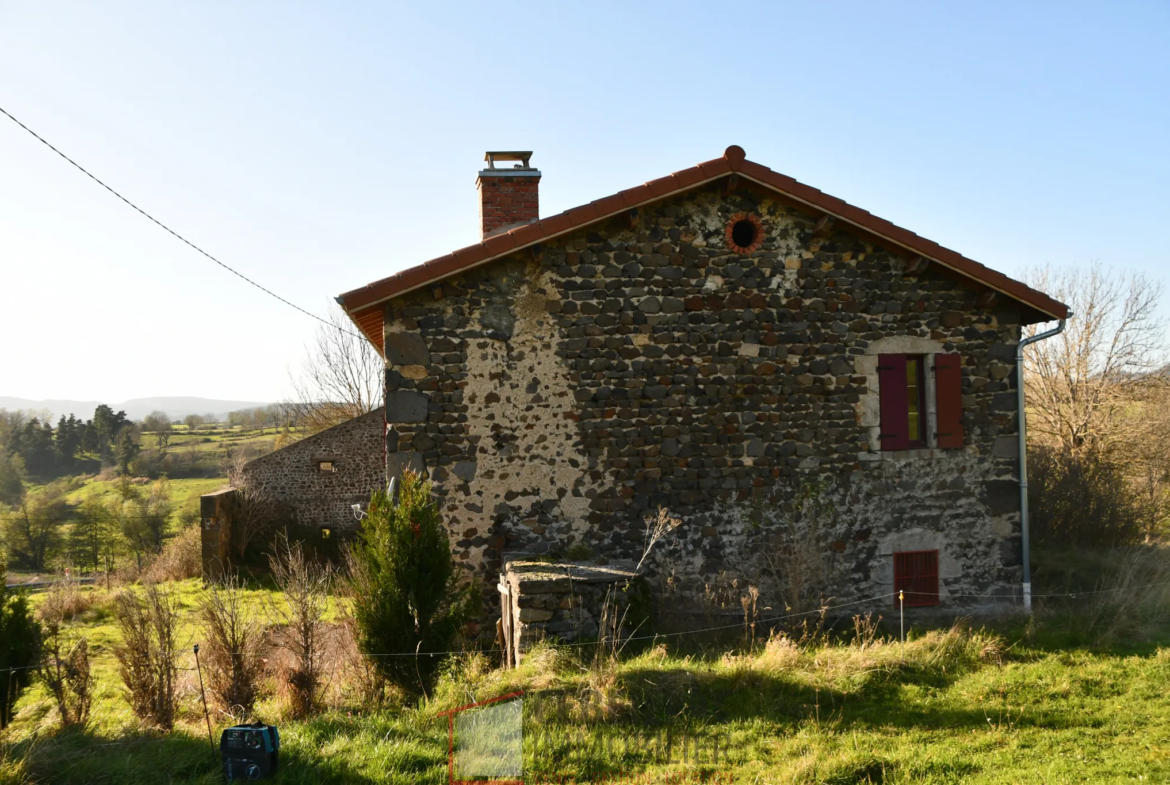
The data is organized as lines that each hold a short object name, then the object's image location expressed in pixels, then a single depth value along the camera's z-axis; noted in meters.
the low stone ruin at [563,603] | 6.24
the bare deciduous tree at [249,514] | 19.23
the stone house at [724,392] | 8.10
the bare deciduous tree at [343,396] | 30.77
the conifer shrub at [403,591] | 6.17
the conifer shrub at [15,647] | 6.54
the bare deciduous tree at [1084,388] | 16.28
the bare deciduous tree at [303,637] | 6.04
